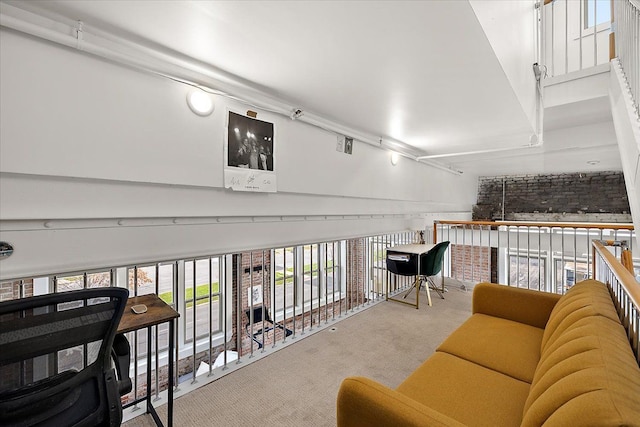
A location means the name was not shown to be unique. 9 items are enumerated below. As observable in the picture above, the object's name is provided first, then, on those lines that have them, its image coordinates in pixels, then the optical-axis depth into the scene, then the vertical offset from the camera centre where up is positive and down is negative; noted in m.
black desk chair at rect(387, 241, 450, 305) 3.92 -0.71
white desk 3.90 -0.53
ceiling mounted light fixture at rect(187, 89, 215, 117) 2.08 +0.82
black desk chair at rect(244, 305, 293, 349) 5.16 -2.03
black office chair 1.04 -0.62
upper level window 3.85 +2.79
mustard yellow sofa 0.77 -0.69
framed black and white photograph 2.32 +0.50
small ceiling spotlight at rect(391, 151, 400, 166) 4.35 +0.87
